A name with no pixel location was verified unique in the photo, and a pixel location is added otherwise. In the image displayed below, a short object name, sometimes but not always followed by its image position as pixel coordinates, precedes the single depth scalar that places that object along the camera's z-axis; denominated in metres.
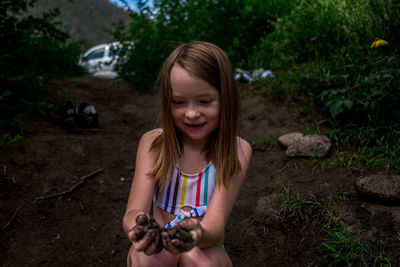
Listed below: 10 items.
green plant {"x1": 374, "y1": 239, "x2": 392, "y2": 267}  1.57
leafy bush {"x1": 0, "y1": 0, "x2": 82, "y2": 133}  2.56
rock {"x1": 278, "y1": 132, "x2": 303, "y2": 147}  2.81
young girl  1.30
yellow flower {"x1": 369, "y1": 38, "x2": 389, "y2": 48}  2.25
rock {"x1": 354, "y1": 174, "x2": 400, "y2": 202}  1.82
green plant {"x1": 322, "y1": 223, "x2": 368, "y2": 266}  1.66
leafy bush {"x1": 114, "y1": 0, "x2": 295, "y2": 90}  4.54
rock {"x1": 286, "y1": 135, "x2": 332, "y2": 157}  2.49
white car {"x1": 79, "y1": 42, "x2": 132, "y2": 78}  10.65
